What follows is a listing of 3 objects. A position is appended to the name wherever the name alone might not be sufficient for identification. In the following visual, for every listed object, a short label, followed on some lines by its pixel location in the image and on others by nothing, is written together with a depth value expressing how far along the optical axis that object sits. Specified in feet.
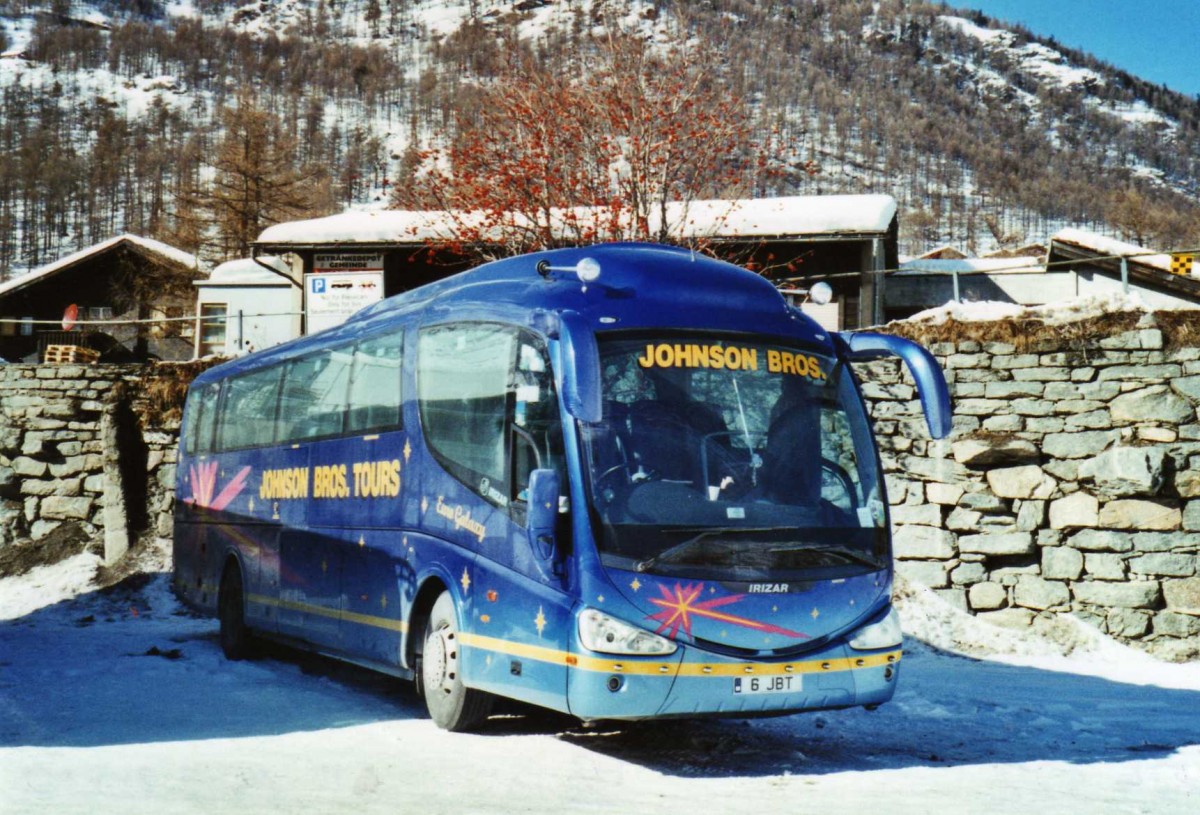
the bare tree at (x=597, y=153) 59.88
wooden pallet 70.85
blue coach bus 22.27
